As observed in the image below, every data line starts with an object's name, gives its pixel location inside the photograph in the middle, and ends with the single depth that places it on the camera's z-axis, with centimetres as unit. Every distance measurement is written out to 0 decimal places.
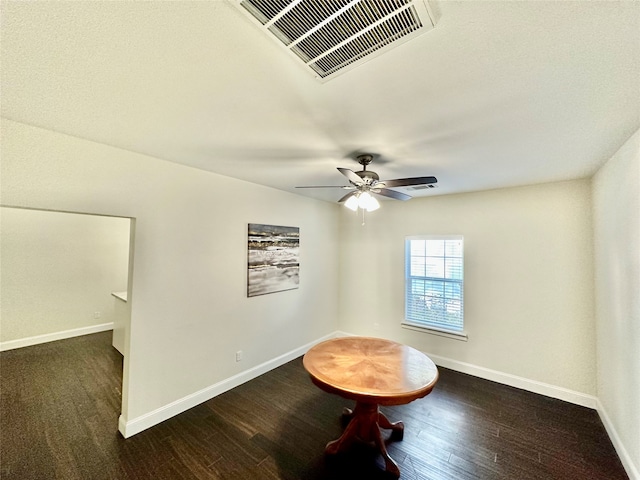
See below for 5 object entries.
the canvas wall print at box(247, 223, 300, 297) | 334
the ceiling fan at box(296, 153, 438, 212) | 207
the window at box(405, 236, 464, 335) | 373
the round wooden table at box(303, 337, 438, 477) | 177
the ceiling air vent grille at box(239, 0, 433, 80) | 91
